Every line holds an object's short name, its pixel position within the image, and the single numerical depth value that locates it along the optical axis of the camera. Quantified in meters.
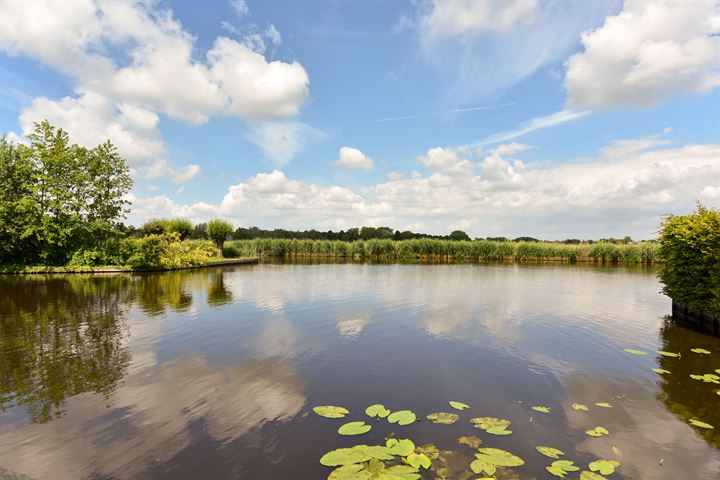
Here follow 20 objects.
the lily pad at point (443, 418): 5.30
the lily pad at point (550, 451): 4.51
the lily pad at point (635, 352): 8.91
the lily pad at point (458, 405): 5.77
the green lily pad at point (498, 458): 4.24
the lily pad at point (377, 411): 5.48
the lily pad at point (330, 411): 5.45
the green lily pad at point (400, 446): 4.38
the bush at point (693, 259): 10.85
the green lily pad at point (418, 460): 4.18
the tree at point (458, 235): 77.50
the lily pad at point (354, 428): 4.92
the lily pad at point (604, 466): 4.17
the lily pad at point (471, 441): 4.69
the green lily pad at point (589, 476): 4.04
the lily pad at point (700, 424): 5.35
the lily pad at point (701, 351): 9.08
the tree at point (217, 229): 41.94
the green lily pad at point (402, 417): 5.23
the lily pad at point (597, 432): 5.07
